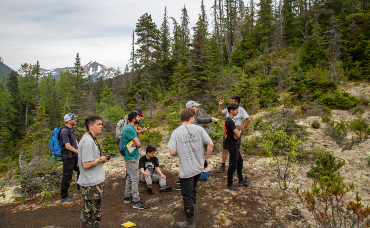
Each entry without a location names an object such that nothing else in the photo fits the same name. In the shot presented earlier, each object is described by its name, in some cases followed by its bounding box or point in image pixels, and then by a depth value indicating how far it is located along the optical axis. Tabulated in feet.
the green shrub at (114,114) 51.02
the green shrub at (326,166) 12.42
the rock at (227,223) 10.95
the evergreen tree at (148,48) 83.76
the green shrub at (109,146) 30.06
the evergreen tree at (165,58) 90.48
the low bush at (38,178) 17.19
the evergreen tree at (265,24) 87.15
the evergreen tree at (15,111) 121.71
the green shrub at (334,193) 7.53
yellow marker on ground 11.37
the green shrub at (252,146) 22.37
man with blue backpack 14.74
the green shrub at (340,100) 29.40
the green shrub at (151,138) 26.91
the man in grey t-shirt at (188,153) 10.02
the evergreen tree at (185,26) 106.52
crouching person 15.66
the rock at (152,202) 14.03
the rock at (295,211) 11.35
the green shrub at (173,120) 27.35
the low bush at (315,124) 24.85
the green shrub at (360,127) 17.88
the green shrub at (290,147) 13.47
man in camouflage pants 9.04
